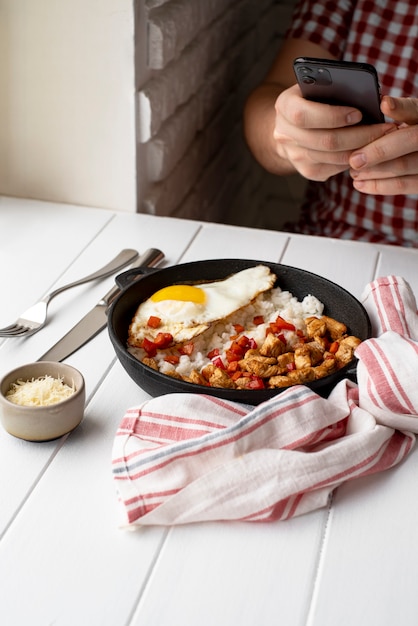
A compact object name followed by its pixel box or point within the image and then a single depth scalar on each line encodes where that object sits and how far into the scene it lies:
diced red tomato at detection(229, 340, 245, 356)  1.08
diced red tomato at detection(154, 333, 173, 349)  1.08
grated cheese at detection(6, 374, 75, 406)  0.93
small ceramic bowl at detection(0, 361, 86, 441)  0.91
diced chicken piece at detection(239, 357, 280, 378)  1.01
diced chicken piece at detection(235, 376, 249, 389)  0.99
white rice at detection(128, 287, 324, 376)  1.07
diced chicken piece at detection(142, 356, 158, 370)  1.04
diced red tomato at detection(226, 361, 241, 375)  1.04
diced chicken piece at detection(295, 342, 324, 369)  1.02
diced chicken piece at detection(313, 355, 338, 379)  1.01
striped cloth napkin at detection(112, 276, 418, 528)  0.83
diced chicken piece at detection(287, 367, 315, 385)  0.99
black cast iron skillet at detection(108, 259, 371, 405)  0.95
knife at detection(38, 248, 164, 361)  1.13
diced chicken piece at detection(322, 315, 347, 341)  1.10
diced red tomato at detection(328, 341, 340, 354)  1.07
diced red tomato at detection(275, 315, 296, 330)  1.11
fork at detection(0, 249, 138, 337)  1.17
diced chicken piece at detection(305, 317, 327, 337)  1.10
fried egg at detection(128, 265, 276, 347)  1.11
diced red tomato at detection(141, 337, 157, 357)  1.07
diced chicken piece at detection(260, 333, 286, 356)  1.06
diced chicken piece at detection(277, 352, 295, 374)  1.03
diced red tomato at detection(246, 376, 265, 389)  0.99
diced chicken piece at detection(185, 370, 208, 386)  1.00
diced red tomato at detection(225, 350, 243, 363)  1.06
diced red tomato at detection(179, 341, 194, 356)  1.08
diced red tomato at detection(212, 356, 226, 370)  1.05
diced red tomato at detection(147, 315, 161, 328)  1.11
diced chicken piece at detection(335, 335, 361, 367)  1.03
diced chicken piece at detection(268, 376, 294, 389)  0.98
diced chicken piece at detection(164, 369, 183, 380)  1.01
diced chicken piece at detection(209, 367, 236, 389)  1.00
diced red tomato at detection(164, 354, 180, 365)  1.07
